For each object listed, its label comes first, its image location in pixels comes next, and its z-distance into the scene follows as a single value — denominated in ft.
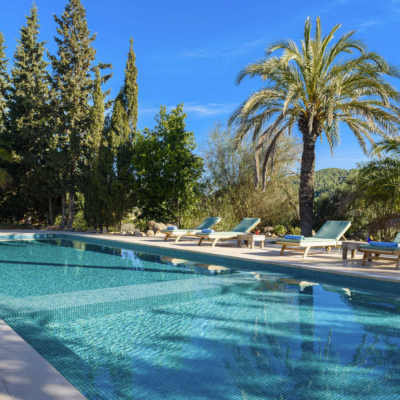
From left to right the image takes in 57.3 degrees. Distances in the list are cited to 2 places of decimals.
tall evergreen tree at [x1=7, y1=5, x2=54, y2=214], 61.62
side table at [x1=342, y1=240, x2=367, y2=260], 26.76
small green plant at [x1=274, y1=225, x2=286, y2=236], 48.37
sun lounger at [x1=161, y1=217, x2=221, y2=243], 38.93
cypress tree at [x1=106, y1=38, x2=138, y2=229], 54.54
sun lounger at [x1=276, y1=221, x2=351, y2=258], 28.35
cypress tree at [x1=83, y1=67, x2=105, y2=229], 56.70
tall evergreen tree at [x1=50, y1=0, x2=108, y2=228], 60.03
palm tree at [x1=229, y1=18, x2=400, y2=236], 36.14
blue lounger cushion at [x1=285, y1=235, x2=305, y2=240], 28.40
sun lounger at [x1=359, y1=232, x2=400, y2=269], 23.89
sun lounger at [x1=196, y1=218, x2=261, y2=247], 35.37
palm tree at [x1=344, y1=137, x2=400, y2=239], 34.83
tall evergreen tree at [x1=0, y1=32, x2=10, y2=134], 72.70
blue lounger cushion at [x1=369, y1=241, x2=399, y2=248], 24.03
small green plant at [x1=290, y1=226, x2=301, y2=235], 45.86
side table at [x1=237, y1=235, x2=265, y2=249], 34.26
